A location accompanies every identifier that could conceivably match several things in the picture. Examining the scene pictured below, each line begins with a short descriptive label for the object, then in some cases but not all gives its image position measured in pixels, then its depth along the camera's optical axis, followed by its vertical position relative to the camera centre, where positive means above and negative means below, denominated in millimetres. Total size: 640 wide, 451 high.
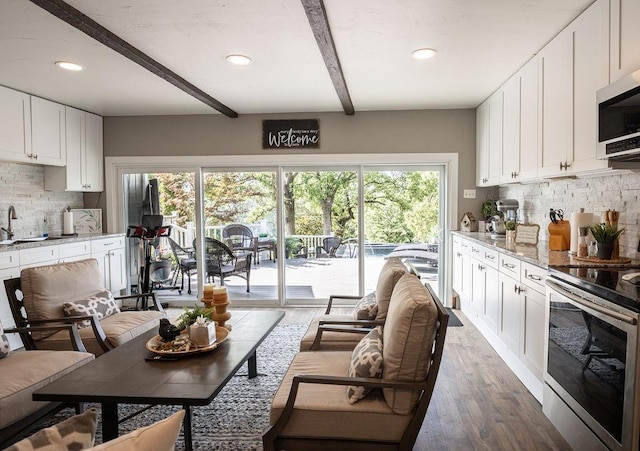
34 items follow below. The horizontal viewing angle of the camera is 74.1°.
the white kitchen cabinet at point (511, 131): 3762 +755
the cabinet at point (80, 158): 4852 +677
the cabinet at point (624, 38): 2115 +899
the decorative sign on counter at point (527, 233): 3540 -183
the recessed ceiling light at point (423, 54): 3198 +1221
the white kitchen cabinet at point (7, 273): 3580 -503
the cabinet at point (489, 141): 4309 +782
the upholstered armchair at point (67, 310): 2852 -693
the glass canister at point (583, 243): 2680 -199
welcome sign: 5266 +987
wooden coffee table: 1803 -771
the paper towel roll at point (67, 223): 4966 -107
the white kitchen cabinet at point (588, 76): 2395 +809
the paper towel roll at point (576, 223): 2850 -77
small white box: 2328 -668
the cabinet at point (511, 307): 2744 -739
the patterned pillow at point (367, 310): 2777 -648
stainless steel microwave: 2035 +470
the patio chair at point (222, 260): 5523 -611
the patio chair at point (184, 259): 5555 -599
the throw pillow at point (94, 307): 3023 -693
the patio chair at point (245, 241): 5512 -364
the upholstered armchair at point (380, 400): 1773 -822
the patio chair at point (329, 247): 5477 -443
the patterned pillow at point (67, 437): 812 -447
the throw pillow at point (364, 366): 1851 -680
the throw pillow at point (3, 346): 2465 -776
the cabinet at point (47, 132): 4371 +875
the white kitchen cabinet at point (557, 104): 2801 +752
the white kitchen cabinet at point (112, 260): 4902 -560
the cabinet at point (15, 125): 4000 +863
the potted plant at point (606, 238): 2484 -156
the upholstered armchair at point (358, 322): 2617 -696
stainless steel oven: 1660 -690
